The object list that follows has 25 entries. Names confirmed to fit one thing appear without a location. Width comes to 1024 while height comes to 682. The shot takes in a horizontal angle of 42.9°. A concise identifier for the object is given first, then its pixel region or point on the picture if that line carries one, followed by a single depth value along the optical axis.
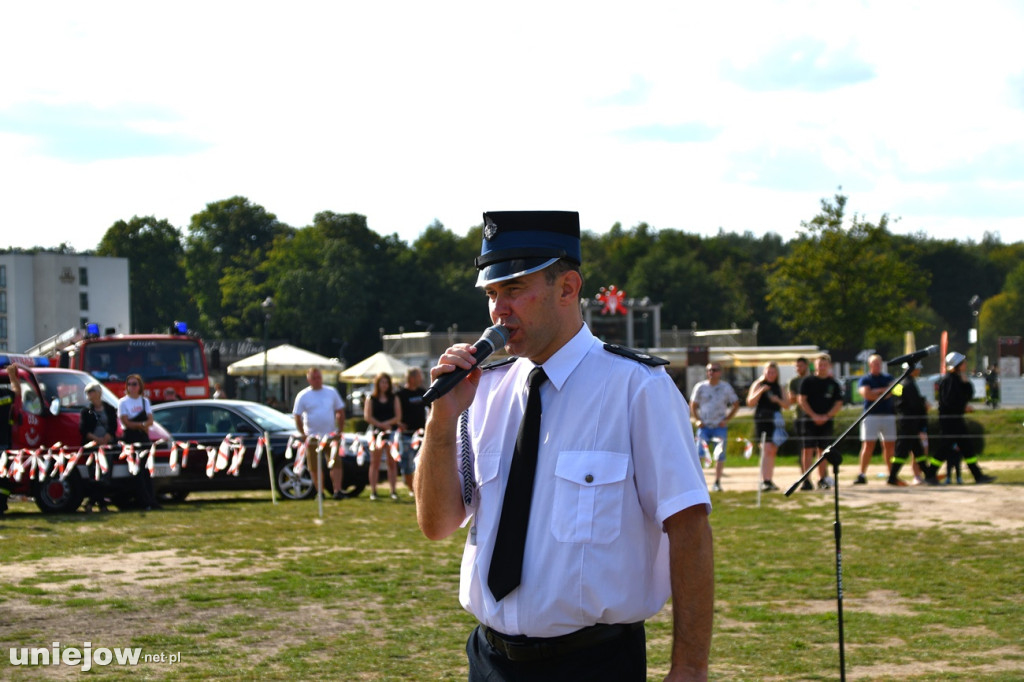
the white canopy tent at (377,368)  47.69
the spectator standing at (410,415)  18.22
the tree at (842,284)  46.38
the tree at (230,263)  103.50
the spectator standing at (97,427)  17.22
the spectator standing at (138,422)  17.48
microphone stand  5.88
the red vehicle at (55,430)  17.19
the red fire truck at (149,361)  26.72
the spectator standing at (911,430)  17.98
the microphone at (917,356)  6.46
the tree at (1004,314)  110.88
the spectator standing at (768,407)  17.70
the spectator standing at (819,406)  17.73
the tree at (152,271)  114.62
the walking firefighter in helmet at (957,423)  18.14
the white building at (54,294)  91.50
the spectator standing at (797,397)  18.14
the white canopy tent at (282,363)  46.00
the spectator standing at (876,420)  17.39
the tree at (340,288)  93.88
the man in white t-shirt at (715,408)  17.78
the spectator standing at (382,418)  18.23
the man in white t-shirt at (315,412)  18.09
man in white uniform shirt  3.16
